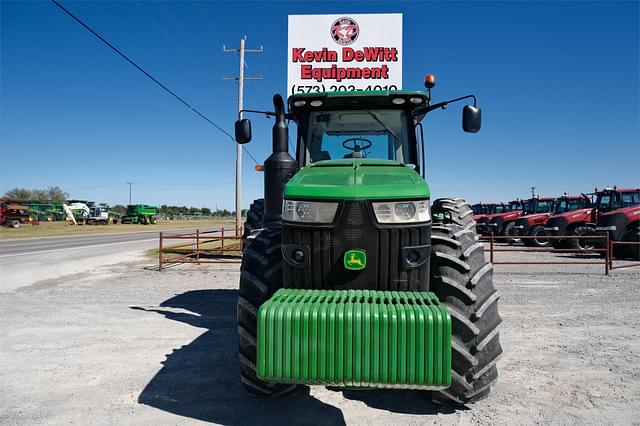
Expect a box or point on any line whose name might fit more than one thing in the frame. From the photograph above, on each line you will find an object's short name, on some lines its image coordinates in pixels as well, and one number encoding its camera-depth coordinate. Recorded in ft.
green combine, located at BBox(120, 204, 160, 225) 175.32
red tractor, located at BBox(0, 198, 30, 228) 126.21
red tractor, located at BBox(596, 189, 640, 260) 43.60
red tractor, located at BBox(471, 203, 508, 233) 76.28
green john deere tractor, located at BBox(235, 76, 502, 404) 7.94
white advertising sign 26.27
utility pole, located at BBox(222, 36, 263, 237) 57.67
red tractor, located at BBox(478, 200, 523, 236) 67.77
